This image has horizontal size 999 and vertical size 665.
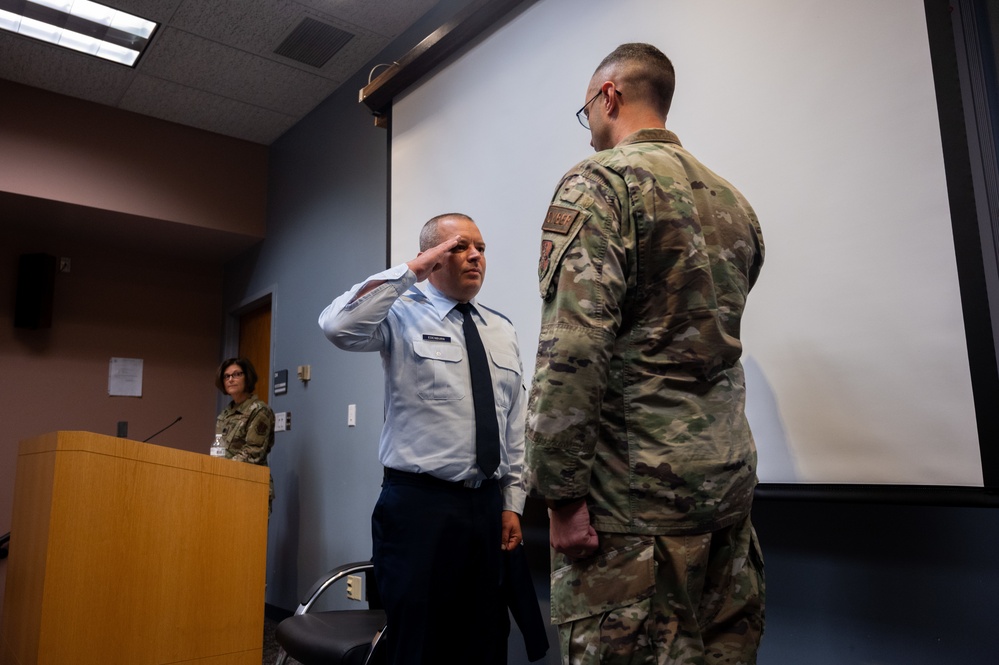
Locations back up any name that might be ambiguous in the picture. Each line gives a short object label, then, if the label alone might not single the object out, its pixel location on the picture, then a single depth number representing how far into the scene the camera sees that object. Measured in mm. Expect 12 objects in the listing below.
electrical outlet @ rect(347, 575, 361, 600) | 3264
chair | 1786
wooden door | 4715
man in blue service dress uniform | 1707
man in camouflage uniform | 1014
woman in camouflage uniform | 3814
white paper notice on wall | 4844
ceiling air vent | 3496
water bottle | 3369
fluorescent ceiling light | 3367
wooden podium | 1966
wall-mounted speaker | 4496
